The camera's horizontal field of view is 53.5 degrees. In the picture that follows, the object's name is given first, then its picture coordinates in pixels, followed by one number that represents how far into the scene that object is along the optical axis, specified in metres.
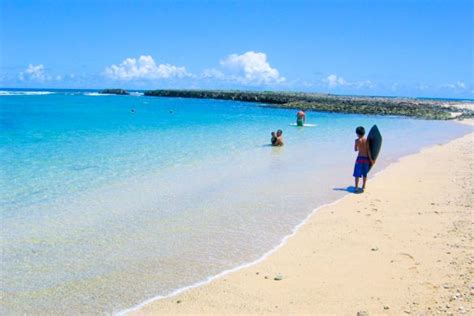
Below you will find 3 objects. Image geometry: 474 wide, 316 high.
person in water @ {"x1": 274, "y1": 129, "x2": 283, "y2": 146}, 20.70
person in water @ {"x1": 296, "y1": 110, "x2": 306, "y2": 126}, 32.62
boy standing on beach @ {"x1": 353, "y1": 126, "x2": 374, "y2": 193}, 11.45
